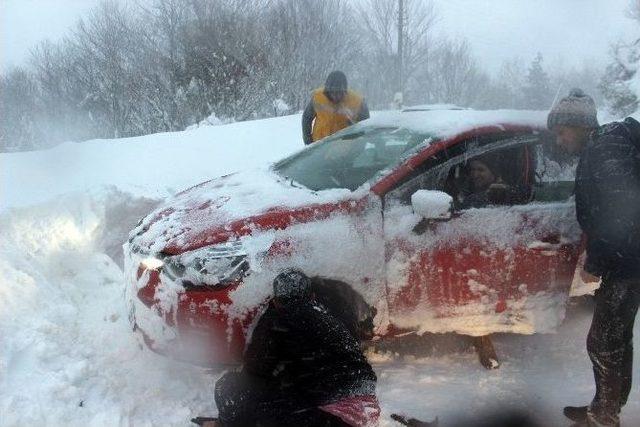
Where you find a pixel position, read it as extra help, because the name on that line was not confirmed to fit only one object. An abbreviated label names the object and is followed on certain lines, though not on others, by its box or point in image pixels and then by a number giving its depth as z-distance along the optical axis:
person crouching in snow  2.20
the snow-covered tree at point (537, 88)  44.50
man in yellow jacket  5.33
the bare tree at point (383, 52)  29.11
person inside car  3.17
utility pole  26.96
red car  2.75
